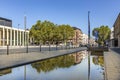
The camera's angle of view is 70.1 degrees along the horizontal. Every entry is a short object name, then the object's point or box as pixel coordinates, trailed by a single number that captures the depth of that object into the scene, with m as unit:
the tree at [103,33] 56.84
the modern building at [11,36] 37.21
